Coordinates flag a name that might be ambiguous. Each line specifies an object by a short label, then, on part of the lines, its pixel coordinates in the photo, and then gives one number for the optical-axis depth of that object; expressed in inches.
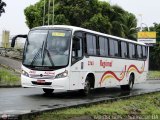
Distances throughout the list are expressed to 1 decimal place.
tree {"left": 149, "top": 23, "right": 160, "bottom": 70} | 3093.0
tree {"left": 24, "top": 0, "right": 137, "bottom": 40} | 2377.0
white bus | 716.0
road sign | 3181.6
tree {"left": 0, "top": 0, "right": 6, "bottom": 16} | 1598.2
